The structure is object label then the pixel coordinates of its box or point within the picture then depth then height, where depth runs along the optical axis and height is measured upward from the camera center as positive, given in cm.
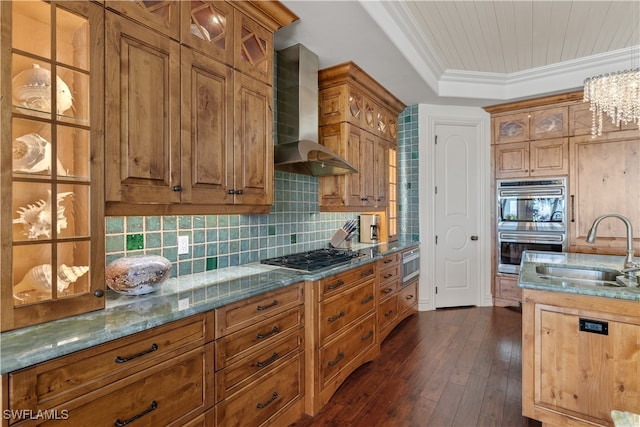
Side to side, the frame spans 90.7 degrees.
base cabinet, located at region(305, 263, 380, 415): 208 -88
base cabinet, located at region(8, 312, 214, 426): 98 -59
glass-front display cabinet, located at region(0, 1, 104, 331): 108 +20
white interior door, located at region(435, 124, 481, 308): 432 -5
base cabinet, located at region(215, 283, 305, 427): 154 -81
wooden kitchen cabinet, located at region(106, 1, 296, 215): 138 +53
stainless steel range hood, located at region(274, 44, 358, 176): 259 +91
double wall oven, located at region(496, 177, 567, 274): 399 -8
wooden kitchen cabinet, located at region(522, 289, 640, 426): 166 -81
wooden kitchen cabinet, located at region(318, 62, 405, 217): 307 +82
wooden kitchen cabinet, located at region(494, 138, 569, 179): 399 +70
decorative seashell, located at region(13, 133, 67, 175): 112 +22
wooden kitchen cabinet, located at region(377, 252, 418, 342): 305 -89
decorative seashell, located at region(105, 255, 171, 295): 146 -29
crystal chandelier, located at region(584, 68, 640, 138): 261 +102
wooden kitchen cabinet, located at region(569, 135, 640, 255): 367 +28
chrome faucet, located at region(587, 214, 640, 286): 191 -26
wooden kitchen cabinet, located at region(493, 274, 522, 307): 421 -107
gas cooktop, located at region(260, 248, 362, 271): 228 -38
